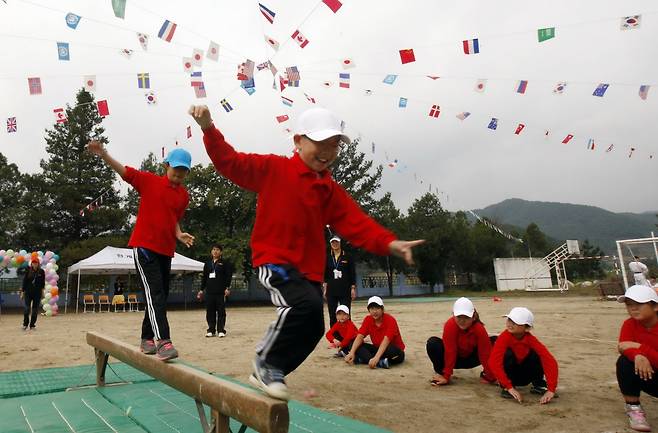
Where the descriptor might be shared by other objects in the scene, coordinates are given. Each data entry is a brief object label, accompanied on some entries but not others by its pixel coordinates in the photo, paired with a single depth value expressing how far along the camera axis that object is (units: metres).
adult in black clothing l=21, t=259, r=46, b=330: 12.66
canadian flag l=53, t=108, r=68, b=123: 10.49
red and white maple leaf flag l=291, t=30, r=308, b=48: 9.03
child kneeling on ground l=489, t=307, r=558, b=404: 4.75
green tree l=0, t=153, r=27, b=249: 30.00
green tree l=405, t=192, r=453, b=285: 43.91
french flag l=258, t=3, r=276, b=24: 8.62
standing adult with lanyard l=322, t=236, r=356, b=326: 8.23
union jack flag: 10.66
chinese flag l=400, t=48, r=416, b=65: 9.45
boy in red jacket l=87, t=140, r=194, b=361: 4.09
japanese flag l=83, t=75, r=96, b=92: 9.64
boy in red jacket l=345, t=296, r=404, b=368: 6.38
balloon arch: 18.69
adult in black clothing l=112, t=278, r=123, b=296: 26.53
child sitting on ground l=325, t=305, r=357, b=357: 7.12
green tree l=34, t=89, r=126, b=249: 31.09
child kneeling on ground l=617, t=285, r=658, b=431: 3.73
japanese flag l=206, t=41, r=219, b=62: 9.32
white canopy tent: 20.62
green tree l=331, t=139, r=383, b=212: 39.80
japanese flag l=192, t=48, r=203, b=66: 9.89
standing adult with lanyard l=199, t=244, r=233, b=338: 10.48
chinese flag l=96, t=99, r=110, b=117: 9.90
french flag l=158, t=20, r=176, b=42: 8.64
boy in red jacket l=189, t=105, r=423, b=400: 2.54
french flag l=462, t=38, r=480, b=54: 9.58
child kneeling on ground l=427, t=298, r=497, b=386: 5.23
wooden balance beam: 2.16
